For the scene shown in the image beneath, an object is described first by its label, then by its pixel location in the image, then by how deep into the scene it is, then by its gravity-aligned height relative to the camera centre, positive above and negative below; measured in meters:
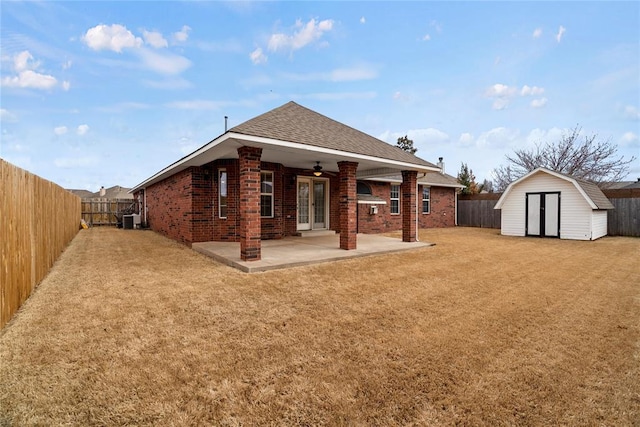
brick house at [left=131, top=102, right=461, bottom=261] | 6.47 +1.02
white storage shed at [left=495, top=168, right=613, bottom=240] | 11.67 +0.17
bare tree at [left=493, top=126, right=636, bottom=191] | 19.64 +3.93
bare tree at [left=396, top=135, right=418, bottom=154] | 31.05 +7.20
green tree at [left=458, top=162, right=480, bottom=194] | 25.17 +3.15
